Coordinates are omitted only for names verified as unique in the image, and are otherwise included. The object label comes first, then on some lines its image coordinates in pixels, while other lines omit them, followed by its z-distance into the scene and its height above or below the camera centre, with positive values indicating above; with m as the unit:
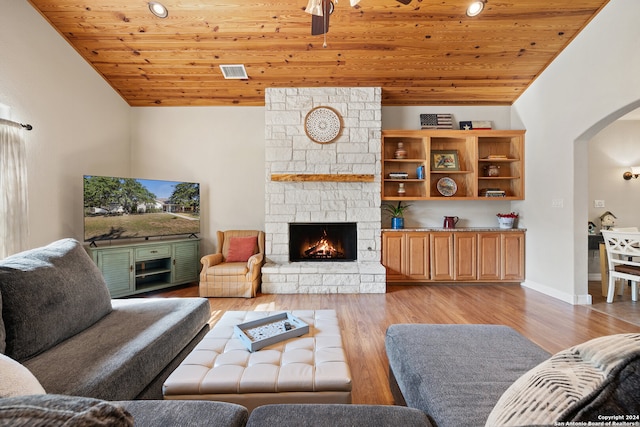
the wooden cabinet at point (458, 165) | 4.12 +0.82
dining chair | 2.96 -0.49
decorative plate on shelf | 4.29 +0.46
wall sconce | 4.22 +0.65
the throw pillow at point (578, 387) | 0.45 -0.33
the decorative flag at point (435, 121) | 4.27 +1.51
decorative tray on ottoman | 1.48 -0.71
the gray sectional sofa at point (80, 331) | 1.15 -0.67
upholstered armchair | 3.49 -0.81
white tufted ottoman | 1.16 -0.74
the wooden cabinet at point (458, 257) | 3.99 -0.65
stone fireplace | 4.00 +0.71
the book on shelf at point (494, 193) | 4.14 +0.33
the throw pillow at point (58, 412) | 0.32 -0.26
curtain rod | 2.45 +0.87
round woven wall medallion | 4.00 +1.35
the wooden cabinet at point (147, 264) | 3.29 -0.70
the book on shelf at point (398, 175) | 4.16 +0.61
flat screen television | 3.27 +0.08
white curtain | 2.46 +0.23
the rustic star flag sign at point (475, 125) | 4.25 +1.44
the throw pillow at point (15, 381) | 0.64 -0.43
